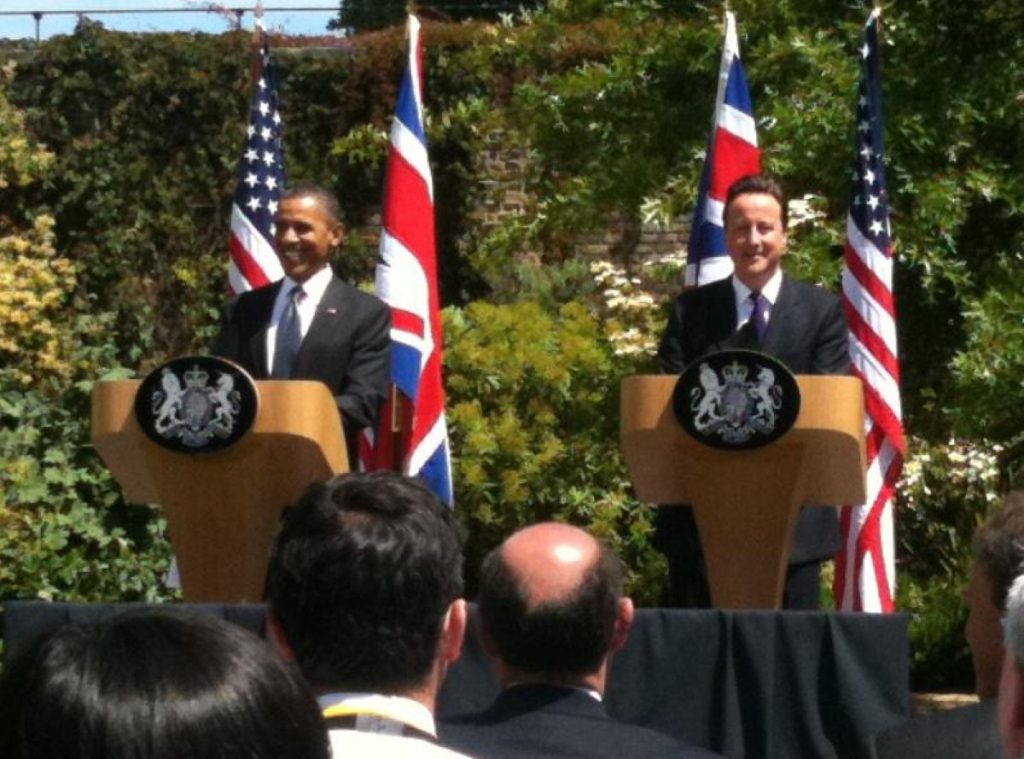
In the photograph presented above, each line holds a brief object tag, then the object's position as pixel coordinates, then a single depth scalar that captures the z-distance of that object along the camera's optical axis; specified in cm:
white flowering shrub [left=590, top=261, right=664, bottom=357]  1106
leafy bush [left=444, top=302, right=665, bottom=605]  1121
